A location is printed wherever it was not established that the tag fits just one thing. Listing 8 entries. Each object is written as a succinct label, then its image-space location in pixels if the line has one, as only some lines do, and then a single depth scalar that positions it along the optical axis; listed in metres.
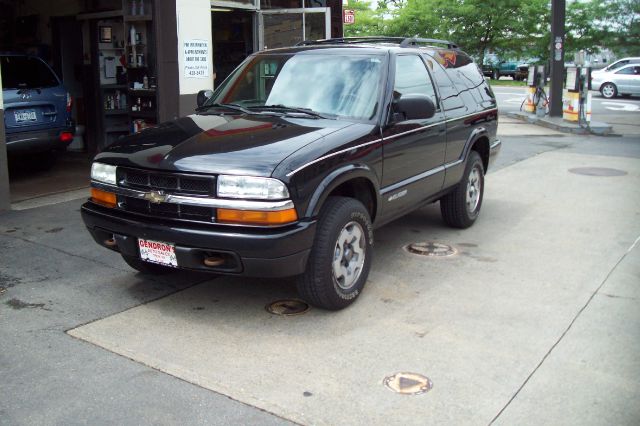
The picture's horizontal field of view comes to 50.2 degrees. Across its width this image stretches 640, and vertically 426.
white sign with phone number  9.67
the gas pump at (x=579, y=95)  16.39
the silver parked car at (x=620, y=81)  26.80
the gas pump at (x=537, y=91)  19.55
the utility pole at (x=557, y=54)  17.22
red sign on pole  19.06
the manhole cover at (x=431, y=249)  6.39
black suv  4.32
